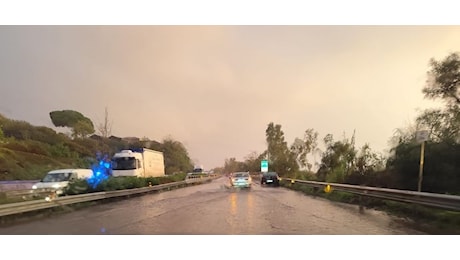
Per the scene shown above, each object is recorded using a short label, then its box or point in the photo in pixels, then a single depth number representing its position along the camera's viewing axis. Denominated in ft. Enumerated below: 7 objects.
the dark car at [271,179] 125.18
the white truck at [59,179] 58.03
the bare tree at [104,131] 72.46
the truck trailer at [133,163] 106.52
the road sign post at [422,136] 40.85
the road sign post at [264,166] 125.88
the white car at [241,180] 107.55
